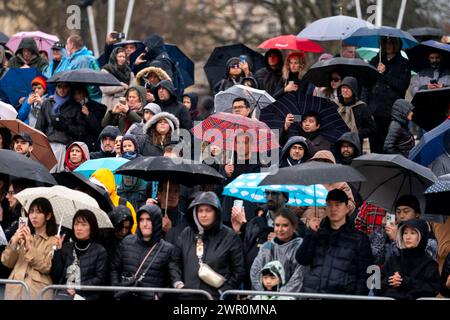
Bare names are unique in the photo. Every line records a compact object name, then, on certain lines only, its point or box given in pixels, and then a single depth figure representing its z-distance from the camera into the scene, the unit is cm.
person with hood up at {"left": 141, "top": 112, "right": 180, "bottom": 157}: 2053
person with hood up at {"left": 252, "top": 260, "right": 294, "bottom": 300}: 1625
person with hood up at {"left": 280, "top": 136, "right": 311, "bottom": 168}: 1953
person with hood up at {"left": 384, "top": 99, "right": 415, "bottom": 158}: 2120
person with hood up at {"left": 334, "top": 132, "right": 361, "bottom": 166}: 1978
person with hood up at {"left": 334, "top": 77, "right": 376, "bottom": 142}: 2180
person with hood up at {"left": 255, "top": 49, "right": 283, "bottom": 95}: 2406
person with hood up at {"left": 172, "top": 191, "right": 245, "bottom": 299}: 1664
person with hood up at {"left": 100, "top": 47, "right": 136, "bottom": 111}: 2389
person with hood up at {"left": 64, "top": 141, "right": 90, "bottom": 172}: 2064
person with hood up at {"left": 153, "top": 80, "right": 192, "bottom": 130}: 2253
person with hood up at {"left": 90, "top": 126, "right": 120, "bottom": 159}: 2114
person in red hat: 2336
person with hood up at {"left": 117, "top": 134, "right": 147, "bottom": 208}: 1959
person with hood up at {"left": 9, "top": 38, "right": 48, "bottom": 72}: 2592
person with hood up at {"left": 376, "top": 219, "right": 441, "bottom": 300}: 1603
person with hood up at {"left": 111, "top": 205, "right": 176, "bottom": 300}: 1681
